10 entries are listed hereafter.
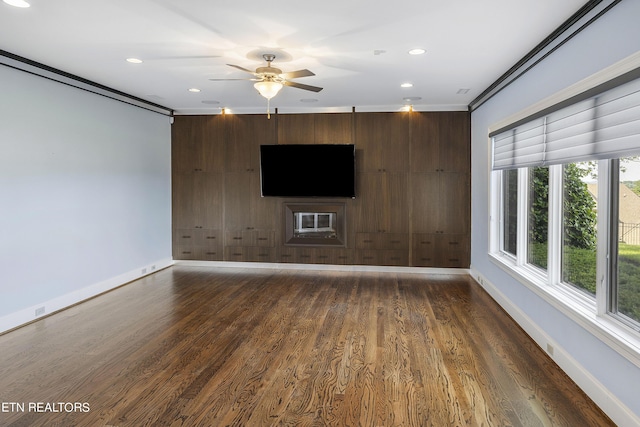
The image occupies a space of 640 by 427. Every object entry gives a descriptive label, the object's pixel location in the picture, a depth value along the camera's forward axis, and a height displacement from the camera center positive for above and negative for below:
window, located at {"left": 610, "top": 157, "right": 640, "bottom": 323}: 2.54 -0.23
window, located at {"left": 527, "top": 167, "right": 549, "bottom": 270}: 3.99 -0.12
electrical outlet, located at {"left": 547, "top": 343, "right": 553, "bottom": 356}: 3.42 -1.17
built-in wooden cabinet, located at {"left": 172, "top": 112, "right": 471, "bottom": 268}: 6.76 +0.29
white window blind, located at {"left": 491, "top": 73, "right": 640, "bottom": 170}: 2.40 +0.54
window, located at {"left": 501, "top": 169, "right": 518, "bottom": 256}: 4.88 -0.07
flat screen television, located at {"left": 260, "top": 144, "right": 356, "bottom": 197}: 6.83 +0.60
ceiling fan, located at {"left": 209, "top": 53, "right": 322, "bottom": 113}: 4.18 +1.28
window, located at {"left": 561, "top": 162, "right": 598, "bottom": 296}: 3.13 -0.16
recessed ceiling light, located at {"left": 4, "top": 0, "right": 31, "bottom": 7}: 2.92 +1.43
